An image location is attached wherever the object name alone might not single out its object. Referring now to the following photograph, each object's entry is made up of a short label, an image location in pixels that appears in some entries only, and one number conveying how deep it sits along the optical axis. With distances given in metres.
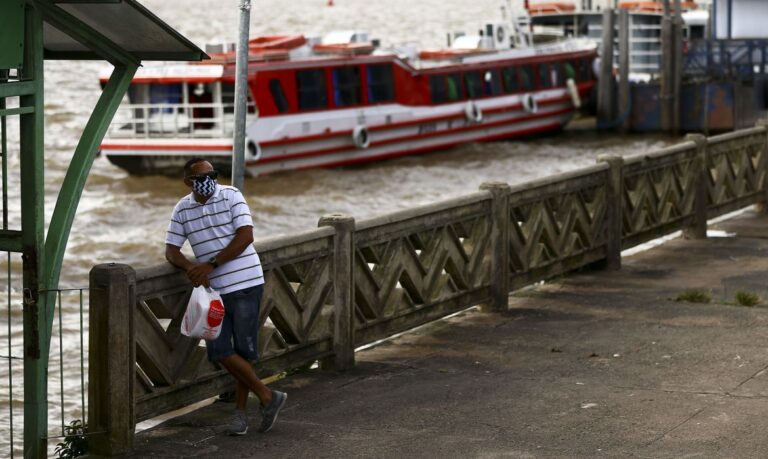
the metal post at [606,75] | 41.59
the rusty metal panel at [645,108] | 41.97
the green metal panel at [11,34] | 7.37
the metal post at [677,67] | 40.25
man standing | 8.08
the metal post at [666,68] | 39.88
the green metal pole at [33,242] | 7.55
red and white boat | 33.38
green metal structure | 7.50
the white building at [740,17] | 40.44
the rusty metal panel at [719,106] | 40.44
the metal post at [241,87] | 10.41
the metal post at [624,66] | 40.48
